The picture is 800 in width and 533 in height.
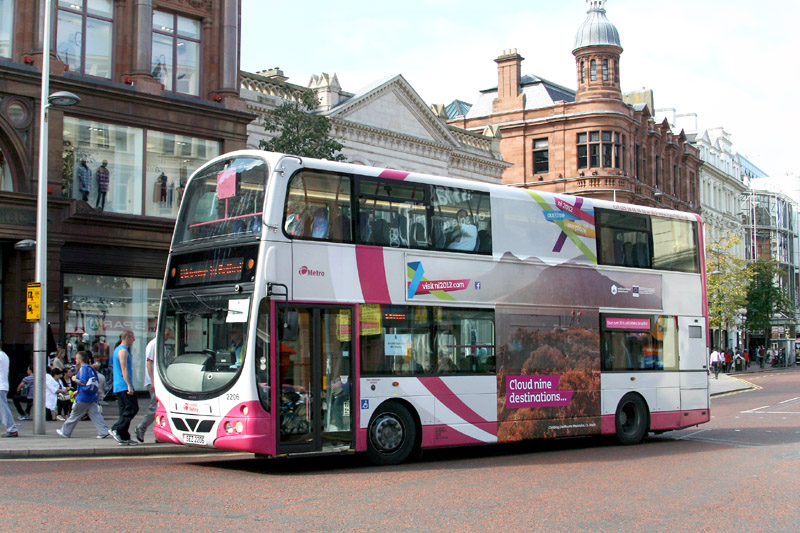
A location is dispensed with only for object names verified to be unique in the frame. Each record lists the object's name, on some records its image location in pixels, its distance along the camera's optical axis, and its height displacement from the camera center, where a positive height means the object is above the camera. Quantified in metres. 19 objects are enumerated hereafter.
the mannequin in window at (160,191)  25.98 +4.25
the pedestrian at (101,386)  16.58 -0.77
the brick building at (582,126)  59.22 +14.11
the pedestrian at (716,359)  47.58 -0.84
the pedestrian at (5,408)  15.74 -1.06
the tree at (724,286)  62.78 +3.83
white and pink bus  12.12 +0.44
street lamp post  16.53 +1.60
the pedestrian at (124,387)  14.78 -0.67
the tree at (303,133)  27.34 +6.24
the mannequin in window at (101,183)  24.73 +4.25
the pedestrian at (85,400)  15.31 -0.91
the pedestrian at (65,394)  20.14 -1.05
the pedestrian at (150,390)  15.20 -0.72
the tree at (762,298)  74.88 +3.54
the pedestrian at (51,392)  19.56 -0.98
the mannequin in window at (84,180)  24.44 +4.28
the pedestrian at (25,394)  20.12 -1.05
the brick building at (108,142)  23.25 +5.41
